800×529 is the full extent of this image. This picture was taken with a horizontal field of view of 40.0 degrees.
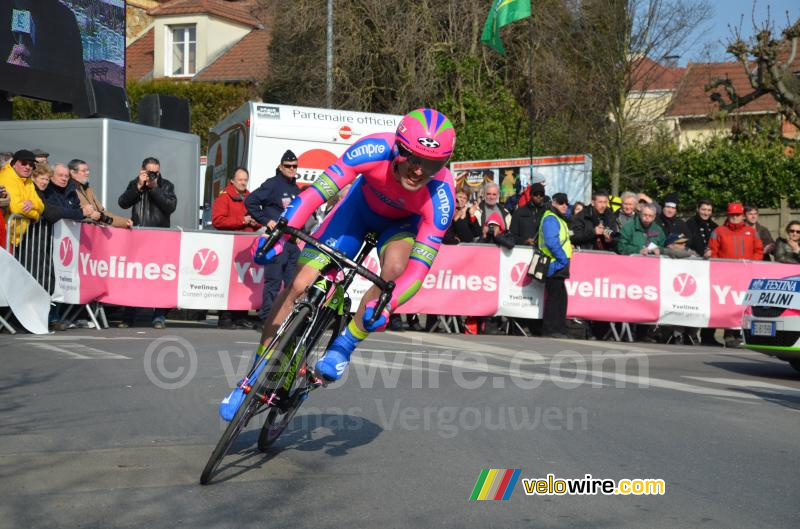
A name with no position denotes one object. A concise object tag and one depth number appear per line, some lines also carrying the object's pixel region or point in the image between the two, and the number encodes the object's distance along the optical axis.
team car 12.64
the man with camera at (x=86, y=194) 14.92
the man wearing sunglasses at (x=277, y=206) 15.22
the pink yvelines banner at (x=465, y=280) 15.15
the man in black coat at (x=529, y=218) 17.25
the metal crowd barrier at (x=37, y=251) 13.95
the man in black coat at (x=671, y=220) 17.94
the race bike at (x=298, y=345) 6.30
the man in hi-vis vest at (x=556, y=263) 16.38
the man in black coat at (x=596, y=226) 17.36
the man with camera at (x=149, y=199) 15.52
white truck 19.27
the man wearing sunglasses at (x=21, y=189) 13.66
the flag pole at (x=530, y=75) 32.00
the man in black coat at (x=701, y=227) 18.28
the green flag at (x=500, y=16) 26.36
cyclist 6.60
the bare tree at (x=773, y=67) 30.94
